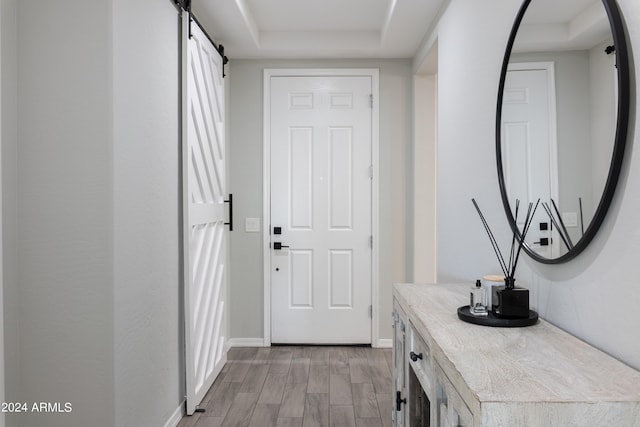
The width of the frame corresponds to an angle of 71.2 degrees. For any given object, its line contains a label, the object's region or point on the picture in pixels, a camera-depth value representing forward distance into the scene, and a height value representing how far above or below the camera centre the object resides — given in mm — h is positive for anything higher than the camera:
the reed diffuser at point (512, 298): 1392 -284
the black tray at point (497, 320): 1360 -347
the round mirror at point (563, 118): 1129 +267
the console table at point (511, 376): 852 -366
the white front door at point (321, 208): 3875 -8
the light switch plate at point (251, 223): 3887 -140
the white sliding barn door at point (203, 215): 2621 -53
